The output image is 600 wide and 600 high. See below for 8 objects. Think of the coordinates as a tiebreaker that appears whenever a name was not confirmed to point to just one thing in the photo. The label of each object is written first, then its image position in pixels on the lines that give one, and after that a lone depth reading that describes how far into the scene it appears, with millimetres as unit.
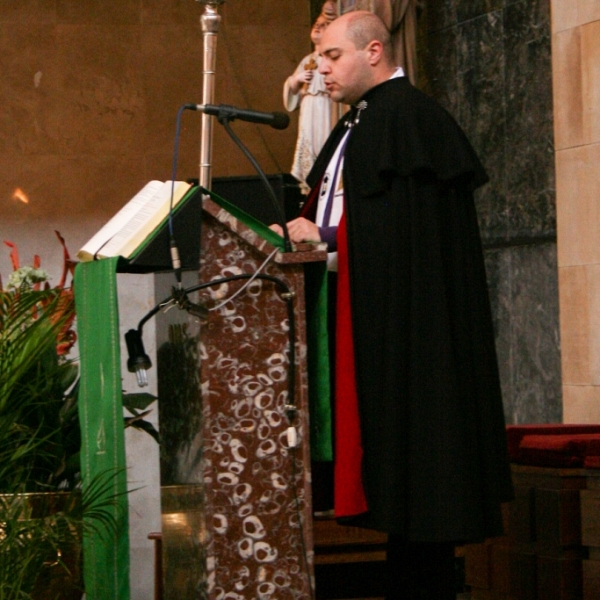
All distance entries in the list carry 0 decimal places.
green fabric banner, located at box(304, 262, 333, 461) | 6211
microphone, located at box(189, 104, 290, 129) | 5781
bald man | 6375
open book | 5793
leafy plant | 6340
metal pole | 6340
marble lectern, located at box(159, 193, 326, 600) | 5715
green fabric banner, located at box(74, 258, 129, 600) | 6152
